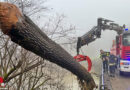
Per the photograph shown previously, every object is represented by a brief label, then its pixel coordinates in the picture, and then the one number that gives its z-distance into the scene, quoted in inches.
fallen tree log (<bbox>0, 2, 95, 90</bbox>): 87.0
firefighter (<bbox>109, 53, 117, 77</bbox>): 442.1
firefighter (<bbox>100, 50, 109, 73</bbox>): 466.2
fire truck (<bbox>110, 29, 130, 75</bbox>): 410.0
